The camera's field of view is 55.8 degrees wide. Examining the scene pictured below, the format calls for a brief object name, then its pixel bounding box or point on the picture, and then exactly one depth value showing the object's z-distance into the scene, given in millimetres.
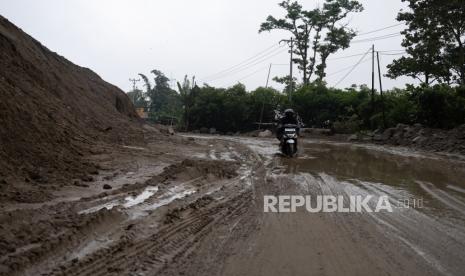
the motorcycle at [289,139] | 14047
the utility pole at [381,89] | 29109
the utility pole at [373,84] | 31203
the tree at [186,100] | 45531
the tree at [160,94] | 70769
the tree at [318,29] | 43625
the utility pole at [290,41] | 41000
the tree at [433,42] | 26422
